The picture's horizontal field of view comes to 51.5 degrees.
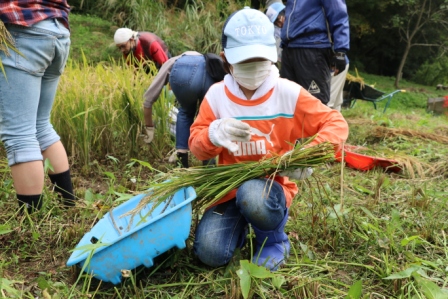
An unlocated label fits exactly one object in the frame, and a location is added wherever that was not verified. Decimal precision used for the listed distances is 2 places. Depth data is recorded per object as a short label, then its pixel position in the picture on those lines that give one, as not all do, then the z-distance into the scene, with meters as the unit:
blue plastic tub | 1.39
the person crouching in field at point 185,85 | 2.54
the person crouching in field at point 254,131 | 1.55
